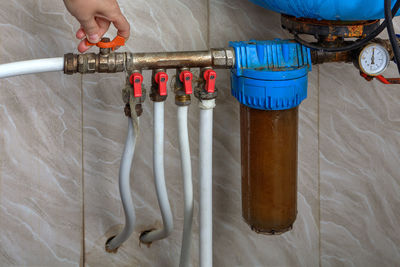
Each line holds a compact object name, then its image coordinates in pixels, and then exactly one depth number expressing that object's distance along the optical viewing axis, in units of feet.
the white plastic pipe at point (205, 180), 4.97
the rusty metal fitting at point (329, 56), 5.01
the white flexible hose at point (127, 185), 5.03
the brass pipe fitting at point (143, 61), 4.84
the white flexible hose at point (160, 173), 5.00
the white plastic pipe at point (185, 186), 5.04
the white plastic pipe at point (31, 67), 4.78
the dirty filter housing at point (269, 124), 4.88
